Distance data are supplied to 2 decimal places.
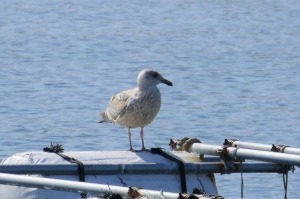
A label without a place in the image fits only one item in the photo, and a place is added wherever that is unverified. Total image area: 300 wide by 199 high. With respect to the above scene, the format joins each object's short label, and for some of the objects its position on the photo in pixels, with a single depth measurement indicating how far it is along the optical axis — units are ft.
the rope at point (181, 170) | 66.85
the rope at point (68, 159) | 64.69
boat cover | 65.26
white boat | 64.18
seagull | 72.18
